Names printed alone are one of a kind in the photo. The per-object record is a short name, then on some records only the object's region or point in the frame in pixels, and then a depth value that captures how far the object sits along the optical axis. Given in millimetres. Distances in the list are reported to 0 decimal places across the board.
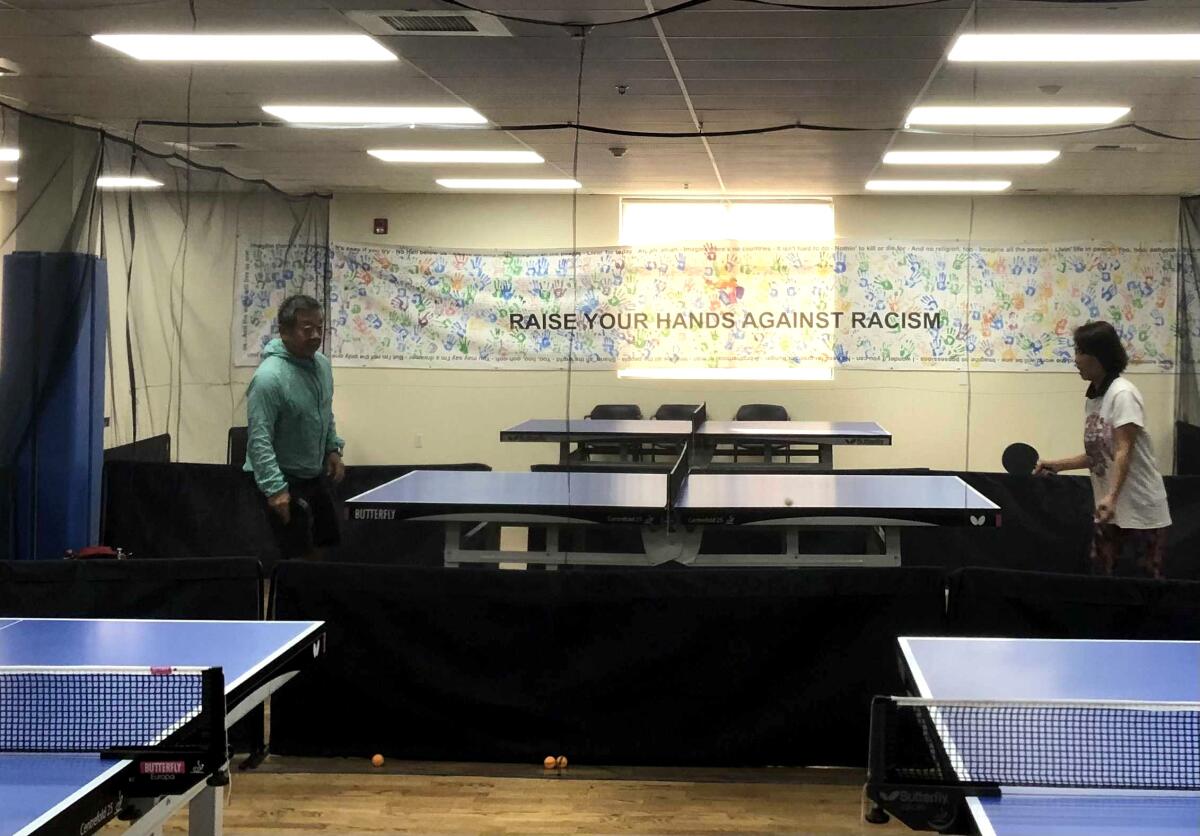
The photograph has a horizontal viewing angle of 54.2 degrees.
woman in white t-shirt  4098
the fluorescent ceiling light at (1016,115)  5152
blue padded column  5535
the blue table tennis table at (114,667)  1607
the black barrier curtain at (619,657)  3484
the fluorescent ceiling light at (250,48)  4312
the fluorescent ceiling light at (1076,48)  4051
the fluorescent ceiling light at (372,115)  5504
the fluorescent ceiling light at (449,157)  6102
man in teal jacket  4449
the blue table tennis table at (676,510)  4379
